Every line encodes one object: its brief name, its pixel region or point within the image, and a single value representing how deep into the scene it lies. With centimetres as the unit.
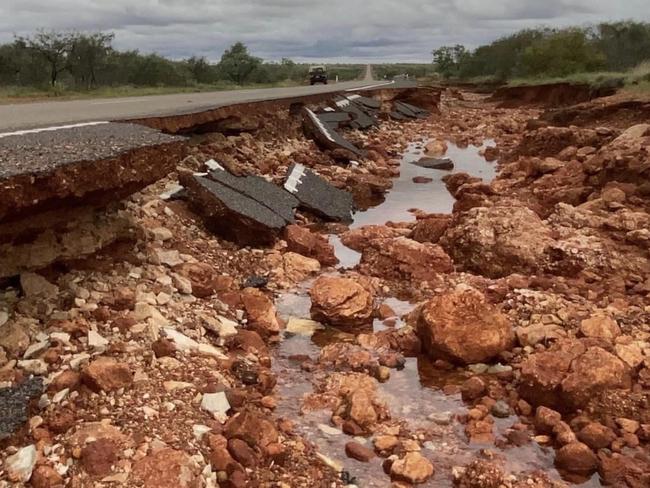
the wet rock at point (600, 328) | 468
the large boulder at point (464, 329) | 458
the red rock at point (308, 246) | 686
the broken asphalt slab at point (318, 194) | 847
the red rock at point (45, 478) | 287
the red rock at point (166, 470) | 294
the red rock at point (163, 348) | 403
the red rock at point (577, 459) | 347
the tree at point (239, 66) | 4216
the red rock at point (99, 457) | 297
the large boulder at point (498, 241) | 652
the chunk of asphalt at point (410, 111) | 2269
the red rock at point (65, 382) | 345
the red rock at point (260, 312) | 505
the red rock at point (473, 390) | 421
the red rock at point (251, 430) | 342
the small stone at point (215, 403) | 366
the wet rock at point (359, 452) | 350
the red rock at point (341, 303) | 528
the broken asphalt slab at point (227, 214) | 660
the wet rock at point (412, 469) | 335
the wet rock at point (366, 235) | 751
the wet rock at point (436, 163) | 1377
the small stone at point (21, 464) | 289
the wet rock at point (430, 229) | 759
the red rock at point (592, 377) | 390
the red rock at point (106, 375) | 351
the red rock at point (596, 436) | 358
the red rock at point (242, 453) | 328
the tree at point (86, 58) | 2798
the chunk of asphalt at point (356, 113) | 1680
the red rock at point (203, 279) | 523
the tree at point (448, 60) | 5857
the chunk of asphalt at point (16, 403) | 308
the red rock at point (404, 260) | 644
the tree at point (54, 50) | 2730
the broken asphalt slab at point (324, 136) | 1248
